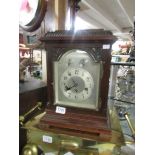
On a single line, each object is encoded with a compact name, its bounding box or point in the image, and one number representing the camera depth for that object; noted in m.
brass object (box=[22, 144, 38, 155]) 0.82
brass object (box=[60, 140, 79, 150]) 0.77
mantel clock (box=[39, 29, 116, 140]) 0.72
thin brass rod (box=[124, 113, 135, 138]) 0.76
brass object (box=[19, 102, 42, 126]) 0.85
